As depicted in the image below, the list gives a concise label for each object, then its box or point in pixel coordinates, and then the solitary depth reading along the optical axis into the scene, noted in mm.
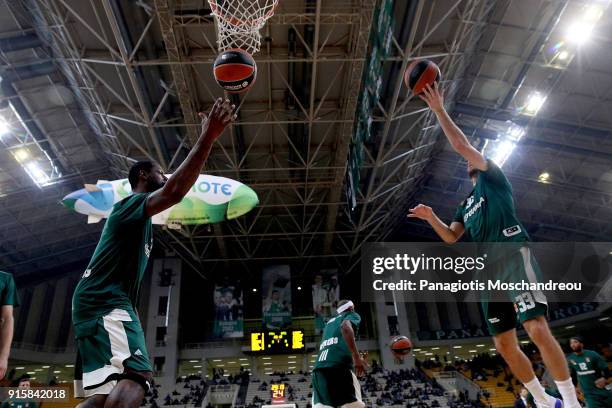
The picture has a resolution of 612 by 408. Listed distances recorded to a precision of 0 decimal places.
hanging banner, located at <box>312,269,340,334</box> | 27484
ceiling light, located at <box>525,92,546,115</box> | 16719
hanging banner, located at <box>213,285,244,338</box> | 27219
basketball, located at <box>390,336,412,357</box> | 6383
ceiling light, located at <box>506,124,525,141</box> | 17916
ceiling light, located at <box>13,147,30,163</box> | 18016
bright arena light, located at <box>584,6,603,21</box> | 13288
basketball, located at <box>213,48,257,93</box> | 5004
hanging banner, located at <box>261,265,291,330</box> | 26828
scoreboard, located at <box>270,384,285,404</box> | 21056
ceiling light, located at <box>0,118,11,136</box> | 16547
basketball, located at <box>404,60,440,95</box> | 4078
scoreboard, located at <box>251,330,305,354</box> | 25525
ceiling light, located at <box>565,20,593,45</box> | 13703
